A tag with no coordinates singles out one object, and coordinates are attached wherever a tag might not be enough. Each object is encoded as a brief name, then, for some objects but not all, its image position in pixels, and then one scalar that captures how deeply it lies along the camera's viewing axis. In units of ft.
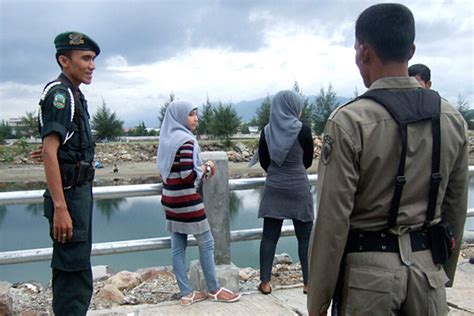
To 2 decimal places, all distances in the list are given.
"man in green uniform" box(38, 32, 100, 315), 7.79
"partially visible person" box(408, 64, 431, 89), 11.34
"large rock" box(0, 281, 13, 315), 9.92
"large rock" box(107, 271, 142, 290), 14.10
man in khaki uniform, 5.23
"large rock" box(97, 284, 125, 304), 11.99
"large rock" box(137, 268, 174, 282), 15.10
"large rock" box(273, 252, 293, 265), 19.43
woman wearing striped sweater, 10.52
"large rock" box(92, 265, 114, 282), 16.97
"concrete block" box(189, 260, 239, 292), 11.58
